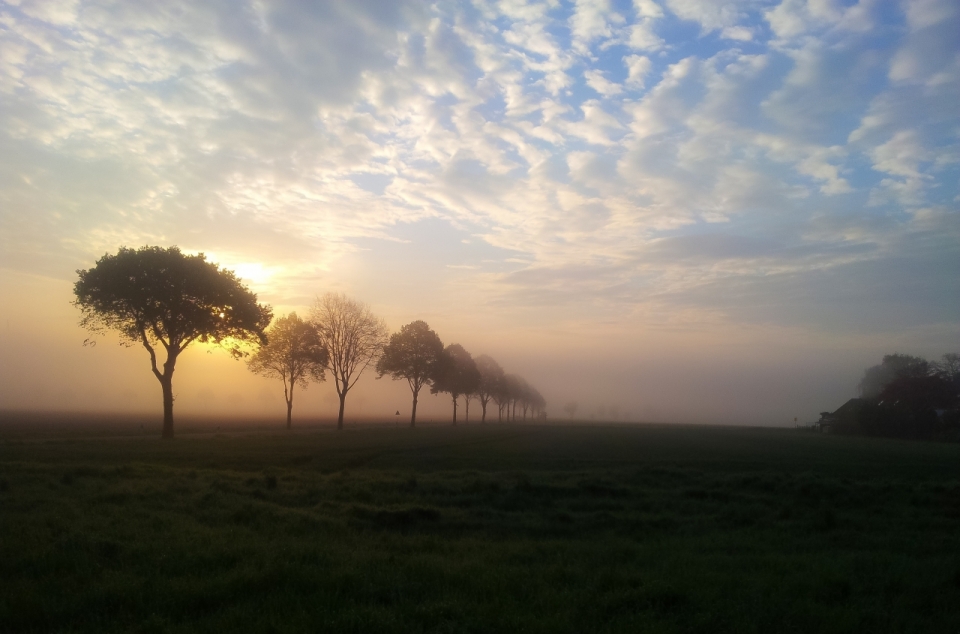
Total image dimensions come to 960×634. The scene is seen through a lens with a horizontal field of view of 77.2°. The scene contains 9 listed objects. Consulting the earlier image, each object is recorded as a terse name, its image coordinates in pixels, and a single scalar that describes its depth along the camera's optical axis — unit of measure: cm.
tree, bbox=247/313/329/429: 6838
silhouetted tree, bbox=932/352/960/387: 10253
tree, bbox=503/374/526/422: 15288
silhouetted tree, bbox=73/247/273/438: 4003
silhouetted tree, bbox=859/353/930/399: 10475
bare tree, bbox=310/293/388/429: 7106
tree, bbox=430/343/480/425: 9095
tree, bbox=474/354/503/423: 12912
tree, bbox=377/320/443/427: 8369
